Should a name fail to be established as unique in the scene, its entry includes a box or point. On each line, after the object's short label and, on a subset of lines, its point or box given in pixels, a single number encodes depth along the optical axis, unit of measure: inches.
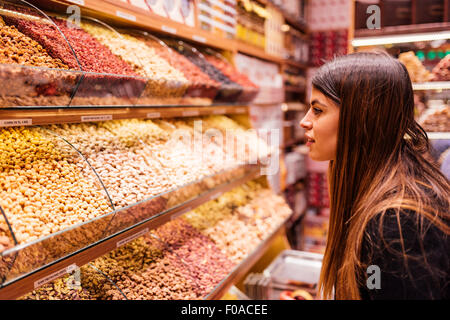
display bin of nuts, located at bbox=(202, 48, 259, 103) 106.5
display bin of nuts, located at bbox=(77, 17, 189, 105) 69.5
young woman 35.9
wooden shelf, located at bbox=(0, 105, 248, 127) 47.8
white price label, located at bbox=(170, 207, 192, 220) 70.5
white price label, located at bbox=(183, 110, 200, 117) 85.8
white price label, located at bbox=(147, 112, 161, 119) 73.1
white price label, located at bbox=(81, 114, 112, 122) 58.6
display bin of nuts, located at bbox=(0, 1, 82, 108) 44.0
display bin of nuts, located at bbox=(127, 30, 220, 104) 82.7
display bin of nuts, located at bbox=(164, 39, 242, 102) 95.6
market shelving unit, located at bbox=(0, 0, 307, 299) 41.5
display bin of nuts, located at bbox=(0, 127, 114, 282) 40.3
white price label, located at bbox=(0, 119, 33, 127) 46.1
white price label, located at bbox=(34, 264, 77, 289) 42.6
